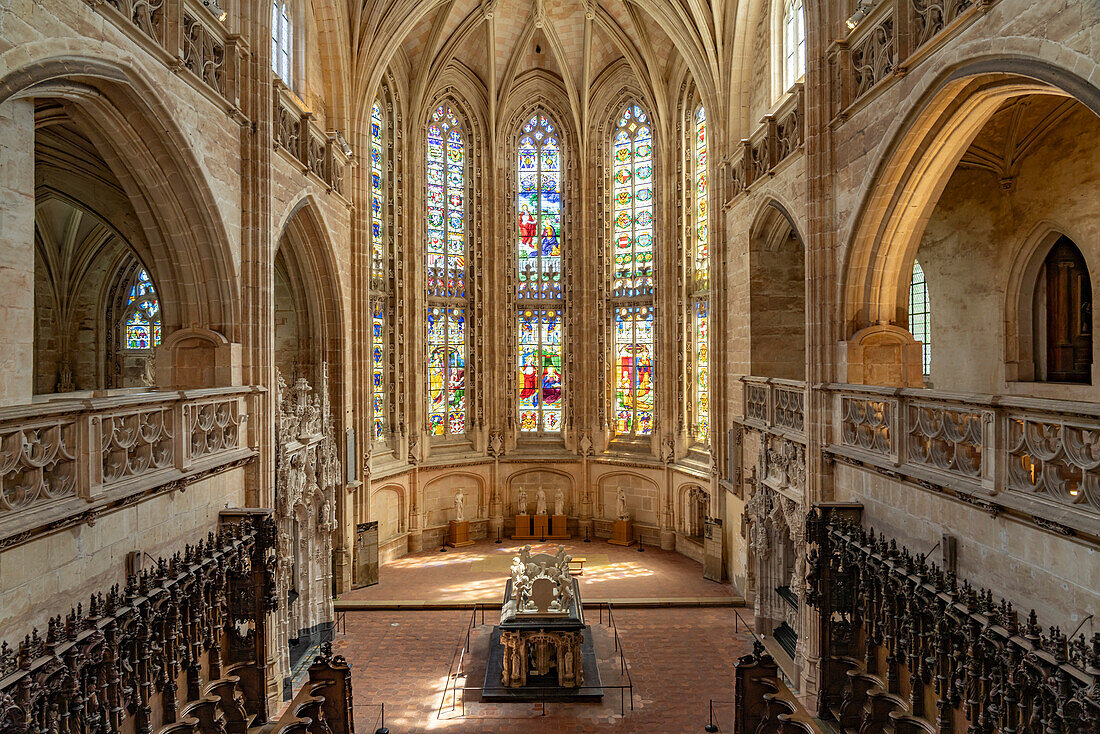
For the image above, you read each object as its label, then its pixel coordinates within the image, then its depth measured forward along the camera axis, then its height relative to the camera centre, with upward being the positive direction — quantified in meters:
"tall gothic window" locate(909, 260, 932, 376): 14.72 +1.14
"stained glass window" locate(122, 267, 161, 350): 20.70 +1.81
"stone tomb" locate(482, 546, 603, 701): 10.80 -4.13
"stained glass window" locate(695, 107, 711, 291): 18.39 +4.17
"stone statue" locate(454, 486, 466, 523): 19.91 -3.56
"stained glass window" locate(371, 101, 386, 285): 18.31 +4.40
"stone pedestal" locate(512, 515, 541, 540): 20.58 -4.27
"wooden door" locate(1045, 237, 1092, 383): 11.04 +0.80
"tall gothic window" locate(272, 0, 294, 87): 12.80 +5.99
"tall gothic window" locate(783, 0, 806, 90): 12.64 +5.75
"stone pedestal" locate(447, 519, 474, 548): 19.88 -4.28
